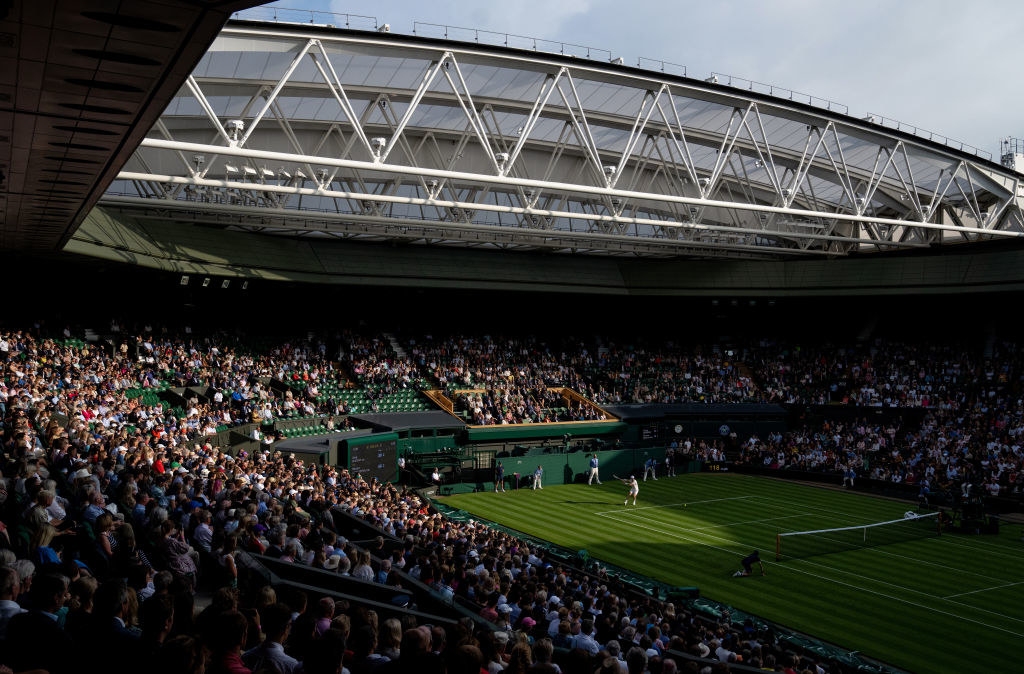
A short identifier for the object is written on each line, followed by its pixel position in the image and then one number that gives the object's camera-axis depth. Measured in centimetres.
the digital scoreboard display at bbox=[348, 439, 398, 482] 2946
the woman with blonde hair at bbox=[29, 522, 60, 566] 725
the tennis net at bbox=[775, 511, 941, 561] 2480
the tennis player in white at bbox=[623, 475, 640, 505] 3069
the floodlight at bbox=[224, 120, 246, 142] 2001
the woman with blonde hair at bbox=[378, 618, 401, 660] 579
